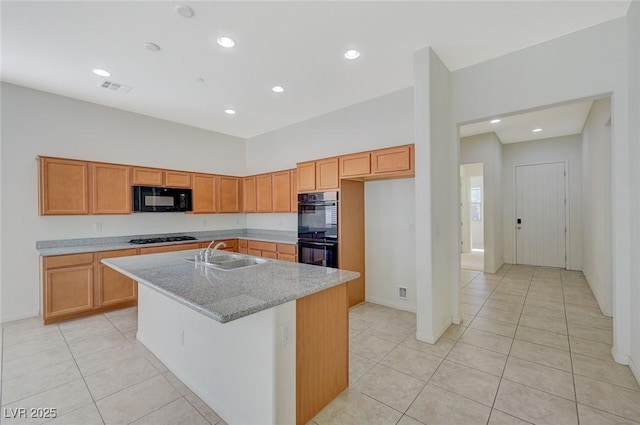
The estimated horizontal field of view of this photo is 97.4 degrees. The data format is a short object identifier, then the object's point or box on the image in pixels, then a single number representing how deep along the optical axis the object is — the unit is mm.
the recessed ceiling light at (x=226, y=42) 2711
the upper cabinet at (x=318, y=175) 4129
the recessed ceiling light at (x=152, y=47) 2783
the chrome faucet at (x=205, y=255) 2743
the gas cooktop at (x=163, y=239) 4594
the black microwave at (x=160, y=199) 4488
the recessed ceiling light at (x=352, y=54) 2963
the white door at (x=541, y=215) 6207
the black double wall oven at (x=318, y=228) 4043
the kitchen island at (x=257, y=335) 1639
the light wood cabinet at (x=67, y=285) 3490
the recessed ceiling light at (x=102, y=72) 3316
